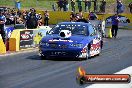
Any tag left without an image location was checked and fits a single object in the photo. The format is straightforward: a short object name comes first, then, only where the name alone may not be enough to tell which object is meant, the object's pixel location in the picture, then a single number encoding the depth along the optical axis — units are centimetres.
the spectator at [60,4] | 4612
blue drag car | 1661
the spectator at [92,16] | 3831
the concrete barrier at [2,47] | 1981
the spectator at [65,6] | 4647
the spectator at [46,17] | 4269
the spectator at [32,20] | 2803
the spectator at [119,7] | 4356
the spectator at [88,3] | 4645
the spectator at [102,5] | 4529
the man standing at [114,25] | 3213
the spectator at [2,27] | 2149
